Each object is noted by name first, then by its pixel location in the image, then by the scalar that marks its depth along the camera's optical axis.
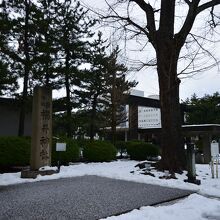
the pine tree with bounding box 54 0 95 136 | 15.31
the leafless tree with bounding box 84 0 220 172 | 9.19
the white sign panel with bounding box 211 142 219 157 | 8.61
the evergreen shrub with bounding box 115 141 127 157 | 18.30
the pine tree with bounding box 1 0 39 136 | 13.41
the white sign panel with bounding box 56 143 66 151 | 9.94
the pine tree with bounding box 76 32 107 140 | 16.91
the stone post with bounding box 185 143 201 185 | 7.44
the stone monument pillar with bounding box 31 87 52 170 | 9.01
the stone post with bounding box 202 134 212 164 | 16.19
